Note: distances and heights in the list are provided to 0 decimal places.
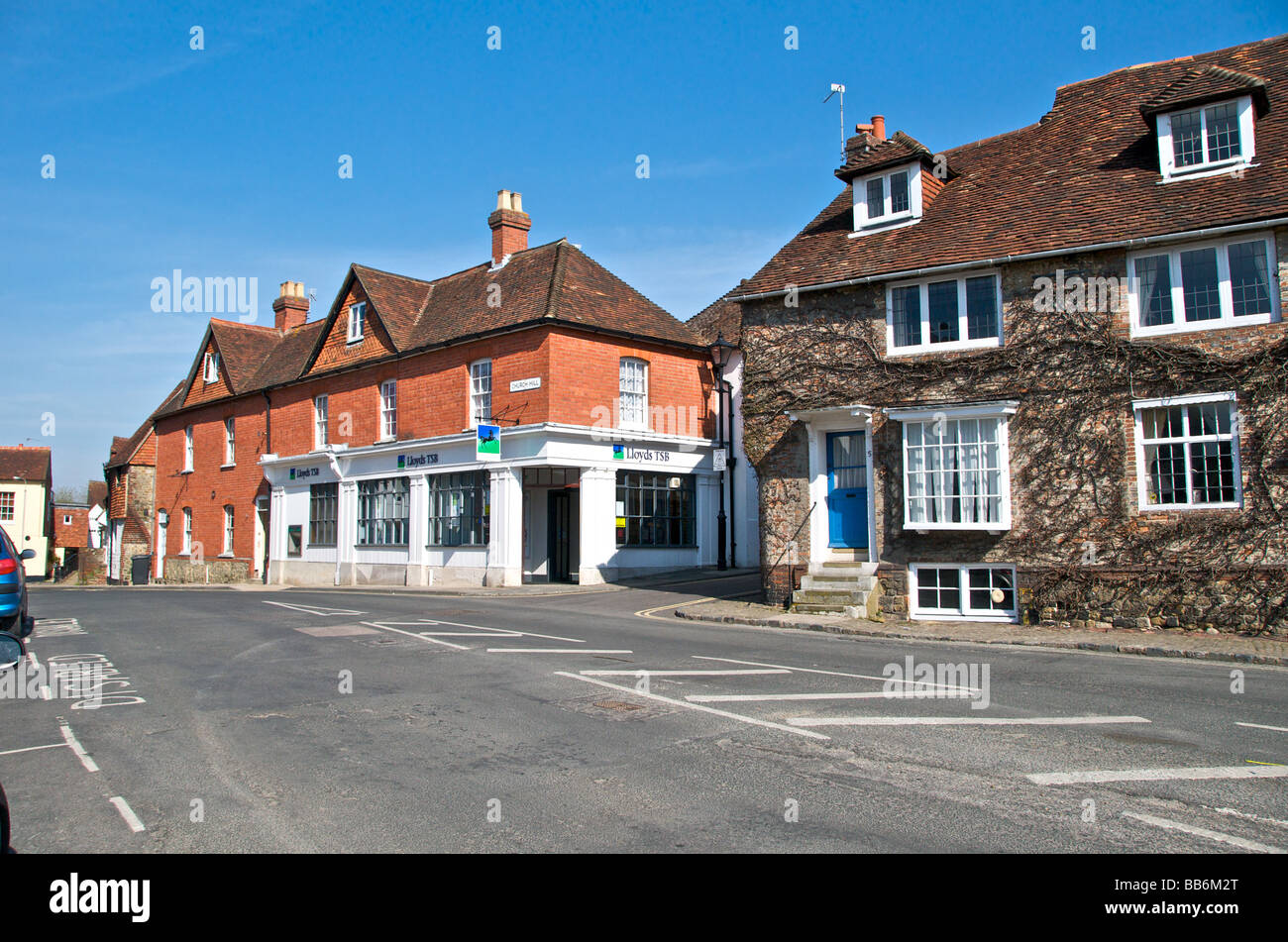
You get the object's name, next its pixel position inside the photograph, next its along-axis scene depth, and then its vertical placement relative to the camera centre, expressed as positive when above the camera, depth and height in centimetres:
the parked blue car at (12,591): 1092 -69
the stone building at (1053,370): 1471 +270
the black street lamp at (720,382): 2948 +471
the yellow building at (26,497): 6138 +260
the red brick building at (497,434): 2564 +301
